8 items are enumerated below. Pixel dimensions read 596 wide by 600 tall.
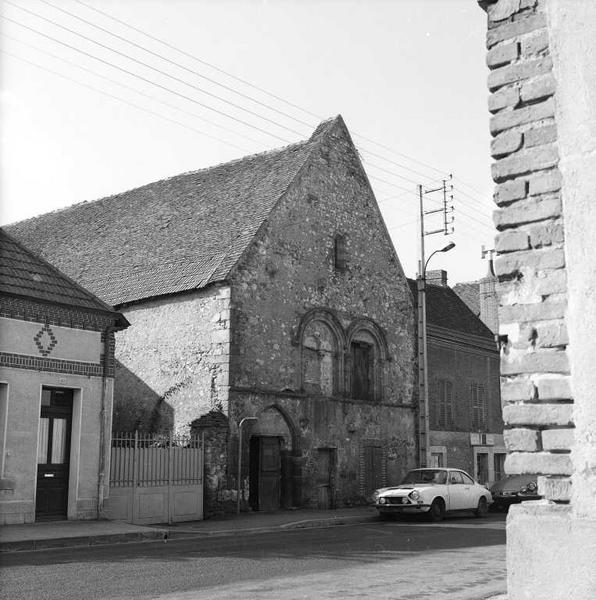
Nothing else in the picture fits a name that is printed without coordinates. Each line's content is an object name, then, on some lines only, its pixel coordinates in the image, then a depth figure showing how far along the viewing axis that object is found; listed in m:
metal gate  18.28
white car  20.81
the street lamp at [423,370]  26.44
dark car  24.61
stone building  22.20
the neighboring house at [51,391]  16.27
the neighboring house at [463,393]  30.34
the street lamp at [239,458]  21.02
